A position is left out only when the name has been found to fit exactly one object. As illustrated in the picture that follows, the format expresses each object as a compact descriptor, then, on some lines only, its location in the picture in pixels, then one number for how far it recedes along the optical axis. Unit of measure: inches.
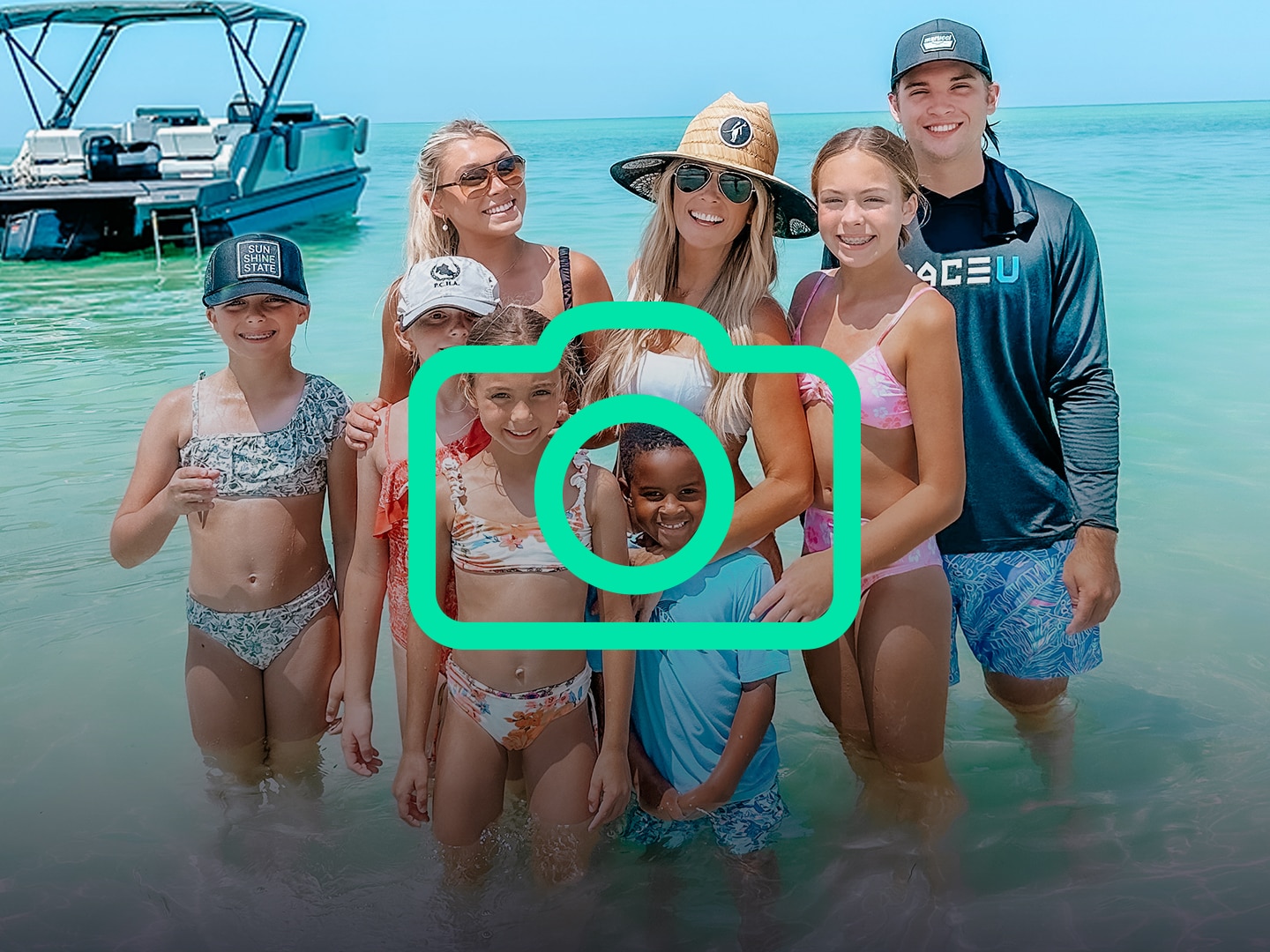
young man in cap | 105.4
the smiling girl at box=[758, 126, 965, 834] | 87.3
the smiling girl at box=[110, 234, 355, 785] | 102.6
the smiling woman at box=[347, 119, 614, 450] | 107.6
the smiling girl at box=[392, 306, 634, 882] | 87.4
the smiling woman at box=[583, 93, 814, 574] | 90.5
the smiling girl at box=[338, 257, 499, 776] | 94.7
